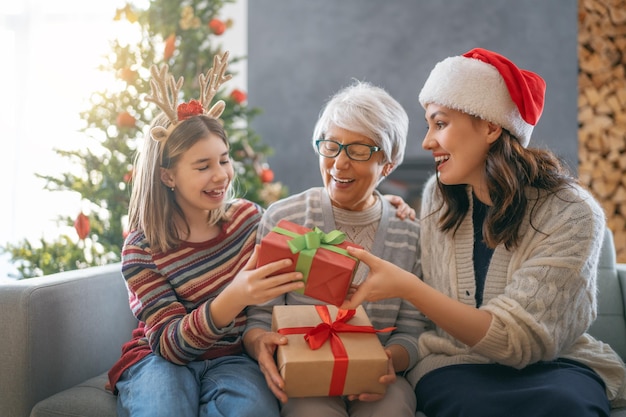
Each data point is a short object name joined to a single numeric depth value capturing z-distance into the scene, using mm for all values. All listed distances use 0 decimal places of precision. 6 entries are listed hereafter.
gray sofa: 1558
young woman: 1388
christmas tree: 2641
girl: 1429
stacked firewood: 3861
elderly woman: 1671
